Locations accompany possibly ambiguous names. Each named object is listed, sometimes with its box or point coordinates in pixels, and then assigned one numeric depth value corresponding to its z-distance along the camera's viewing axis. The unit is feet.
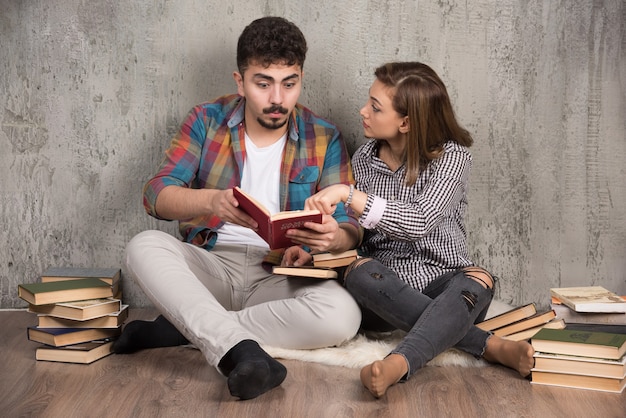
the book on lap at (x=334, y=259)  8.89
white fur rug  8.27
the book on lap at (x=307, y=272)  8.58
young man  7.86
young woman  8.09
